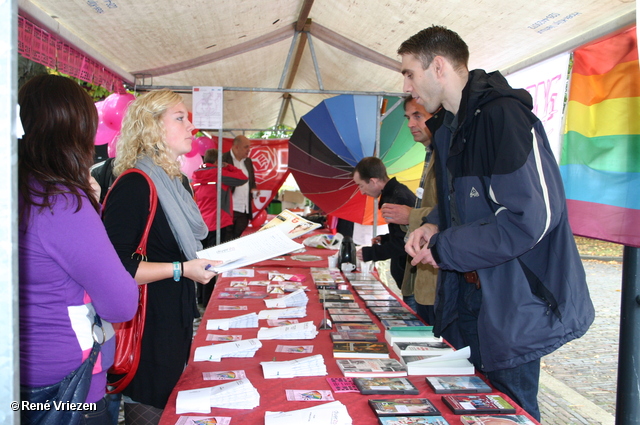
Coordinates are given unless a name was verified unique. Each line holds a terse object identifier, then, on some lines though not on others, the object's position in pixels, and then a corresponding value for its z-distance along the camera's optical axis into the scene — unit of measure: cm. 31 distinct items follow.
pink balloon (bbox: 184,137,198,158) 602
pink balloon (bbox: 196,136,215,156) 799
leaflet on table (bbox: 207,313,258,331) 208
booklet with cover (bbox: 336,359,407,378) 156
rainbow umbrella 495
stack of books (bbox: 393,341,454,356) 168
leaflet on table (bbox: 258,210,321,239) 198
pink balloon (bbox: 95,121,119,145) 392
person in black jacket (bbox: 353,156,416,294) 329
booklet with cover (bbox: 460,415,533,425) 122
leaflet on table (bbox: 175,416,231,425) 125
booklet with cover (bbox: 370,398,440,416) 129
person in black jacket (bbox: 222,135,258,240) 621
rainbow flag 229
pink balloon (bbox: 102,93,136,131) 383
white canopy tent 61
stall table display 131
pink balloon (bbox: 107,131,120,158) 375
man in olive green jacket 260
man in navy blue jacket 143
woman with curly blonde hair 173
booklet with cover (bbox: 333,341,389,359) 172
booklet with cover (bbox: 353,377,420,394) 142
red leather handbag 169
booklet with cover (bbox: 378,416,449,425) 124
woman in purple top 109
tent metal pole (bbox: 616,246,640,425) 232
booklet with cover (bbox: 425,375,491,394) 144
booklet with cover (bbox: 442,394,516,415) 130
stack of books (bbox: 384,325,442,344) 183
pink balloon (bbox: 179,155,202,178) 580
